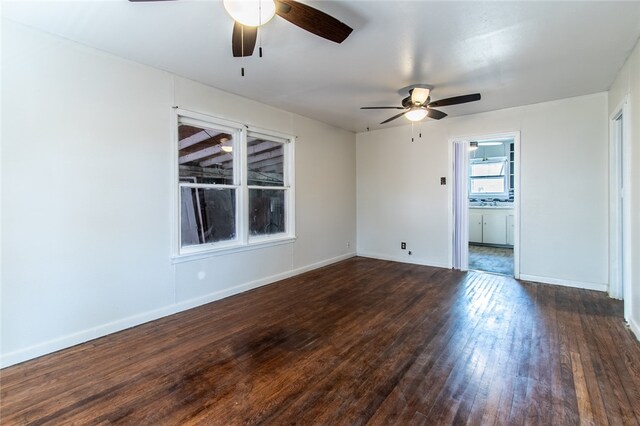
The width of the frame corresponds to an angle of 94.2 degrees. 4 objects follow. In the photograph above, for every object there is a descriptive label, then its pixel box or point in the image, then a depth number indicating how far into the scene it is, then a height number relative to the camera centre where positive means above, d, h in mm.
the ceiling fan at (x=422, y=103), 3373 +1267
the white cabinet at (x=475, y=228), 7457 -447
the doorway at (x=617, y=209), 3623 +7
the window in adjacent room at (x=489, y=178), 7762 +865
